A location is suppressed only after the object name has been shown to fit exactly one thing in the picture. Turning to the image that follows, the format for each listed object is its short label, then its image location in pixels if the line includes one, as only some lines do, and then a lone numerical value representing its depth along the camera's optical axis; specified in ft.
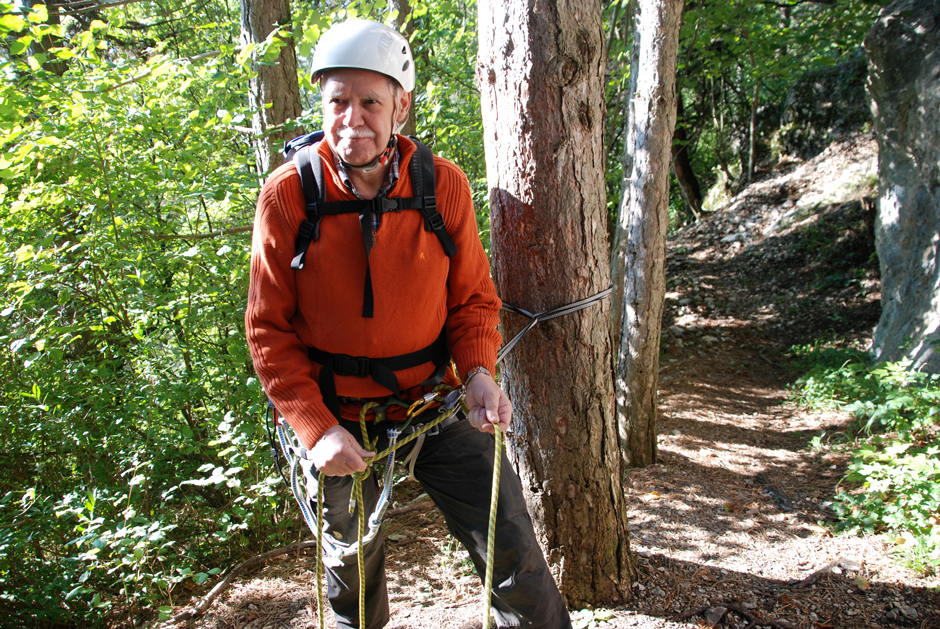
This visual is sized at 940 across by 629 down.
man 5.93
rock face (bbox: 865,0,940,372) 18.43
